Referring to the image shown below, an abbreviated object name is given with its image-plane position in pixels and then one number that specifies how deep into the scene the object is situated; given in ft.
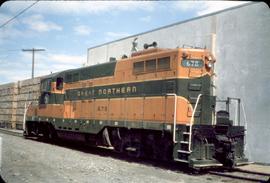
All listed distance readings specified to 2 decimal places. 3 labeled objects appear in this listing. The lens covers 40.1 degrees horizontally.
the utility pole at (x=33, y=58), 152.99
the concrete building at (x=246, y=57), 49.93
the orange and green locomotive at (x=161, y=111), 38.34
